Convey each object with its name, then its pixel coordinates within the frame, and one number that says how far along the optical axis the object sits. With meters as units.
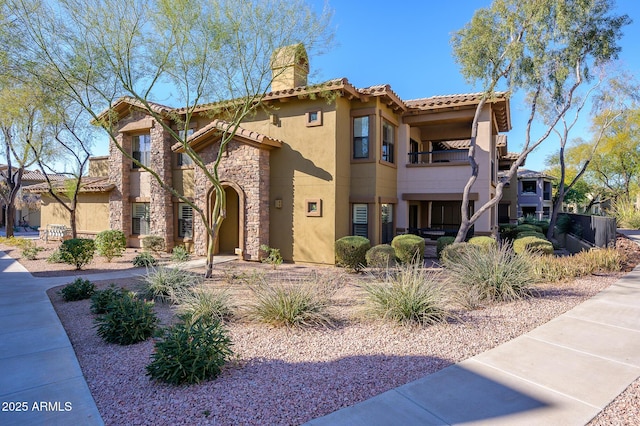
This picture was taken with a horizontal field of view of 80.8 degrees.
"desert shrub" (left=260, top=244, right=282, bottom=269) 13.50
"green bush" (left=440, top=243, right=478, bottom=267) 11.71
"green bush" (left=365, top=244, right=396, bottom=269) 12.12
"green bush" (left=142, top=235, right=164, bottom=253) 16.39
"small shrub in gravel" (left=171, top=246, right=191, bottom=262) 13.91
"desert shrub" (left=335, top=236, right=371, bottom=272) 12.68
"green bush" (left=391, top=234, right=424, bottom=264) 13.41
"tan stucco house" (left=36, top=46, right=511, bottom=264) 13.96
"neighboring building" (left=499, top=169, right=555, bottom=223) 43.38
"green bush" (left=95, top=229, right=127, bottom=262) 14.83
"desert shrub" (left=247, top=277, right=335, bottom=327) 6.72
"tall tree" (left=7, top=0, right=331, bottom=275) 9.58
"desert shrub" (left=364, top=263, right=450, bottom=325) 6.74
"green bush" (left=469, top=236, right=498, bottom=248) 13.14
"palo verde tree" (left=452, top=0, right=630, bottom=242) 13.42
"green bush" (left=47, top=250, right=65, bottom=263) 14.14
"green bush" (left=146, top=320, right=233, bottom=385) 4.53
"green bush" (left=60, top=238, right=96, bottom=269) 12.75
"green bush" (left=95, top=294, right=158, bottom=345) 6.09
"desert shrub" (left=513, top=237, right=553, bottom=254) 12.95
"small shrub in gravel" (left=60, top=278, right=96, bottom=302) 8.95
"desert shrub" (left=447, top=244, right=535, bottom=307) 8.30
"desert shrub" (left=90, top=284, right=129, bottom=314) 7.66
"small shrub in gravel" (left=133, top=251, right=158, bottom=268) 13.23
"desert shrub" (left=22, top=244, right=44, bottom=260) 15.15
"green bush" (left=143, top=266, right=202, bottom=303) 8.72
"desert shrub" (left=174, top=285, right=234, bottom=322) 6.82
